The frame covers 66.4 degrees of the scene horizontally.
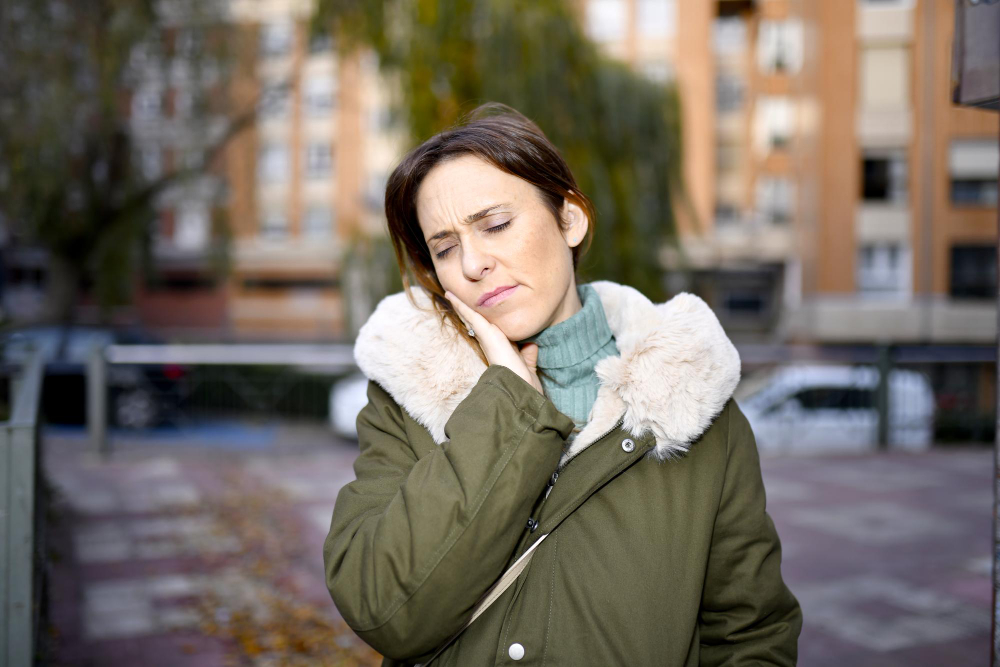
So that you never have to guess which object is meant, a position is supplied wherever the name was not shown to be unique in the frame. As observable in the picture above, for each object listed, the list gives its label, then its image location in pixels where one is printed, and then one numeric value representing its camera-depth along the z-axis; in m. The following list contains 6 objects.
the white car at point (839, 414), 9.36
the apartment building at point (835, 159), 23.02
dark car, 9.29
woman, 1.21
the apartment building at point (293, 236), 30.34
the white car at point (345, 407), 9.45
